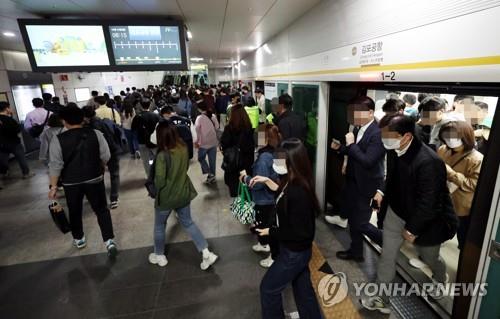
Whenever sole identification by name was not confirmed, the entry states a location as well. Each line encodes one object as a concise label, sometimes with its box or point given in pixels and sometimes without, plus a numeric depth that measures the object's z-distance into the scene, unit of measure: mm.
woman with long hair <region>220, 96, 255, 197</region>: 3641
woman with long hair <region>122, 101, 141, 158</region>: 6464
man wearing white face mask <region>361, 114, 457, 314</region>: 1911
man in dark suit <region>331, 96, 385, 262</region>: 2596
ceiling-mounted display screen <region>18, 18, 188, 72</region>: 3783
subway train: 1624
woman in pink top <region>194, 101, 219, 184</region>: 5004
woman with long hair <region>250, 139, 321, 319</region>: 1814
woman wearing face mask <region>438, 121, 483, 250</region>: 2383
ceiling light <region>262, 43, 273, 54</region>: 7213
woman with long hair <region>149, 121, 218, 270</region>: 2686
